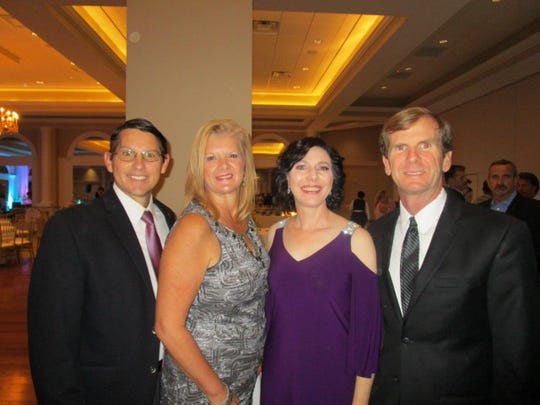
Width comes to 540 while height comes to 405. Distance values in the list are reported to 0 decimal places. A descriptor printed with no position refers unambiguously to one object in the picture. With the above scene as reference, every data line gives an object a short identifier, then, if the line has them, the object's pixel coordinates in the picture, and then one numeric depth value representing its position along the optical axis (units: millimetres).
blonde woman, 1465
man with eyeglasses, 1539
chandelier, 9461
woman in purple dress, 1657
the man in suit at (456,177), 5352
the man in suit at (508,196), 4227
